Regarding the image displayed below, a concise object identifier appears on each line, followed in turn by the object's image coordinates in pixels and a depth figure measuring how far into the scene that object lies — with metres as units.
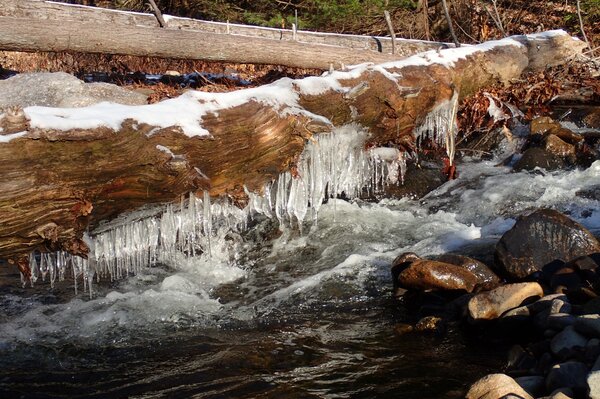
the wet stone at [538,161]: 9.28
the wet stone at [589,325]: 4.68
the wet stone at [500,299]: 5.56
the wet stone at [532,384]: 4.46
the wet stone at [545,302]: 5.40
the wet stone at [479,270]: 6.26
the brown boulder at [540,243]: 6.30
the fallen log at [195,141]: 4.83
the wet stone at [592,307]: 5.05
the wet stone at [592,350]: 4.52
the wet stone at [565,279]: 5.84
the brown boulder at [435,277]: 6.17
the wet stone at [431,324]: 5.62
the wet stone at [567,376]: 4.30
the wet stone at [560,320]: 5.01
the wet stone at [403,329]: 5.65
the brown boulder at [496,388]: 4.27
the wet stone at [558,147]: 9.43
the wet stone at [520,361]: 4.91
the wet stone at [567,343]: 4.72
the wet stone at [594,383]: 3.92
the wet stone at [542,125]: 10.07
